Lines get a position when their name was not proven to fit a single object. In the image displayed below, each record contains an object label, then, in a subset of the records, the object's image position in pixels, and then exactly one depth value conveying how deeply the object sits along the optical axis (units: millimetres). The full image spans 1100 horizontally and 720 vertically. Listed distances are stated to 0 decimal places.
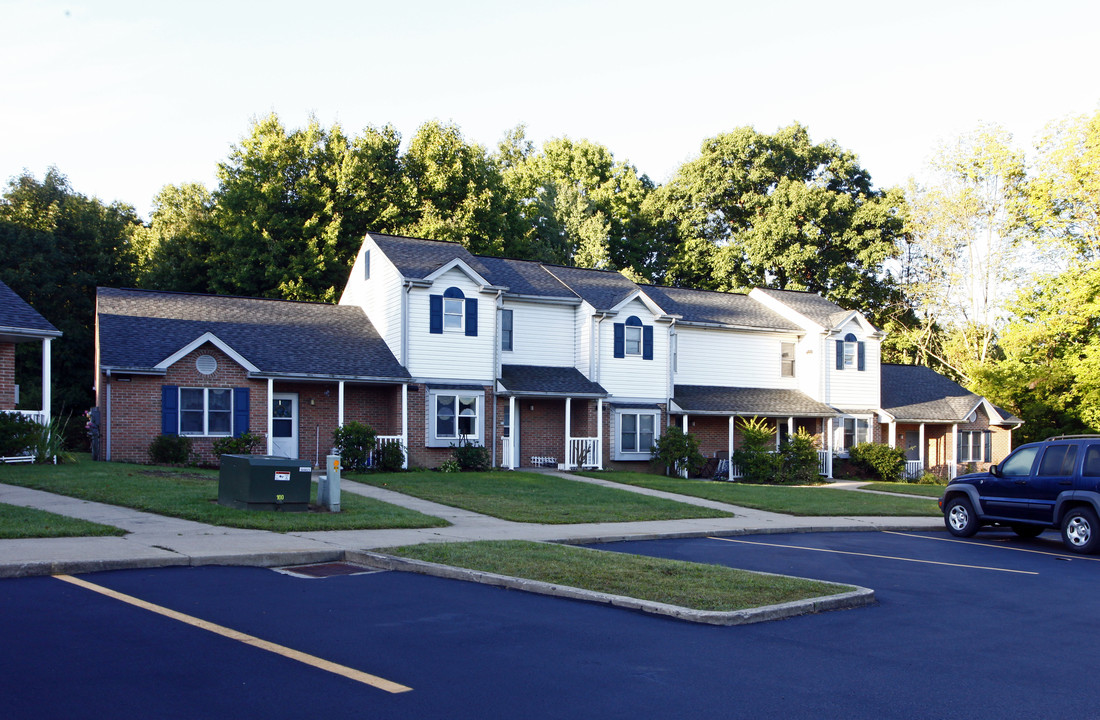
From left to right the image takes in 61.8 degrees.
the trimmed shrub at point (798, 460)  31812
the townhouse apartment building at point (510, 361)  25891
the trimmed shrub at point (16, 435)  21219
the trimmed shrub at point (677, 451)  30766
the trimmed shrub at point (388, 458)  26016
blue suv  15094
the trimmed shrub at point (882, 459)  35000
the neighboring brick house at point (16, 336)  21938
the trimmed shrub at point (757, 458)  31281
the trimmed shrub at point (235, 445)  24016
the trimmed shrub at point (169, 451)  23781
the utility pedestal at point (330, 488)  15961
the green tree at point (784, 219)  48938
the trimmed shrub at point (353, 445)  25016
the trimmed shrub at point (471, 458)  27125
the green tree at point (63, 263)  37625
